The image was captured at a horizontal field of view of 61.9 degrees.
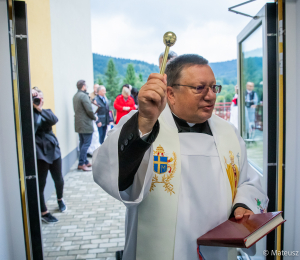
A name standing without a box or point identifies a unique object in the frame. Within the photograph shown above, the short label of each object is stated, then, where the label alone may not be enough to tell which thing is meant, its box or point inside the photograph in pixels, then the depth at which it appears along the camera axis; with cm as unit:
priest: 124
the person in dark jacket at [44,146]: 334
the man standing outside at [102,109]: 725
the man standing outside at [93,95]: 738
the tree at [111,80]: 2844
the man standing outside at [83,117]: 592
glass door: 219
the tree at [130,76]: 2882
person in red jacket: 700
